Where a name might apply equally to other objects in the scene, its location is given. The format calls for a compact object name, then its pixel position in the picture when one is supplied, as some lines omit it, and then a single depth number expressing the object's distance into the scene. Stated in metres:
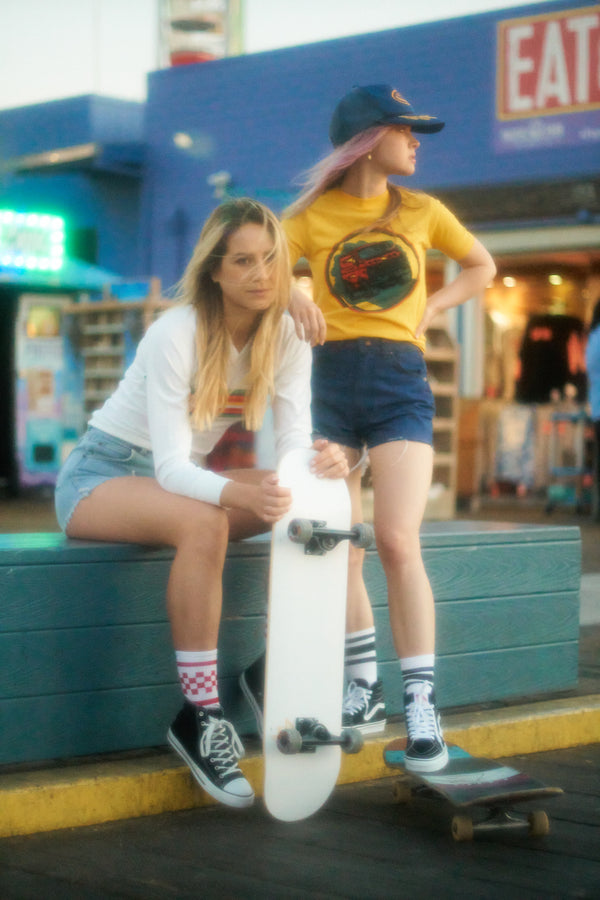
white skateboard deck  3.01
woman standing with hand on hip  3.28
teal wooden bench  3.04
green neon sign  13.52
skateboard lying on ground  2.92
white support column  13.62
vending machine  14.17
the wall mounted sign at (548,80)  11.97
